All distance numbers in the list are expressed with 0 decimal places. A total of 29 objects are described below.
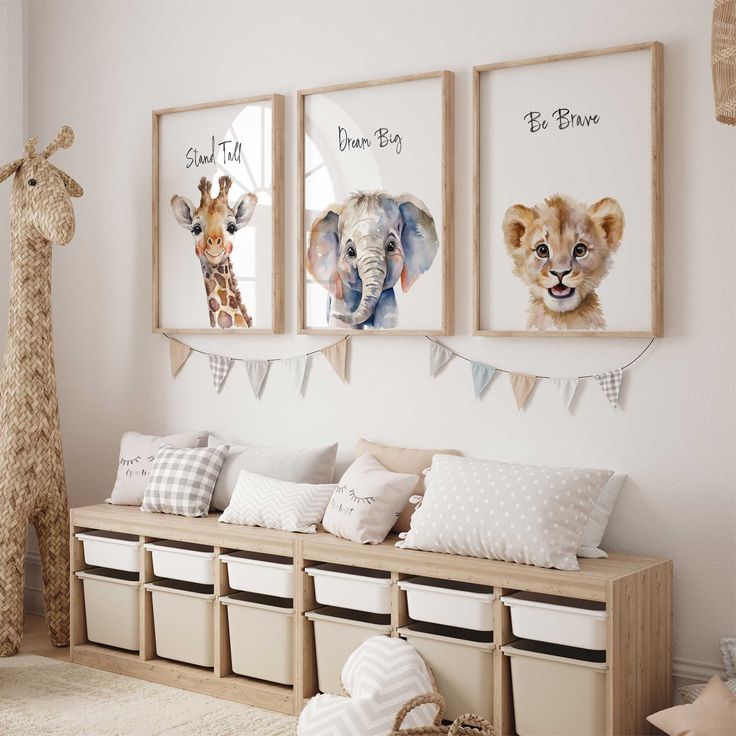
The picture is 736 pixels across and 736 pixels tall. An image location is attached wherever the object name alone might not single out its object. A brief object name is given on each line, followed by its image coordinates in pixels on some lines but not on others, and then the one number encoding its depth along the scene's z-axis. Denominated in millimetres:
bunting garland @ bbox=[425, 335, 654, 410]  2980
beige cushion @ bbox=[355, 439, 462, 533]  3160
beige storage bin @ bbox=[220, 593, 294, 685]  3170
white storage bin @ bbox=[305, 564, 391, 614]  2982
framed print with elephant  3271
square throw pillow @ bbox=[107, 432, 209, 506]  3688
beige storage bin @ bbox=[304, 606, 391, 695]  3027
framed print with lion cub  2914
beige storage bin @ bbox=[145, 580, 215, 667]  3338
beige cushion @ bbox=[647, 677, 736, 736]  2527
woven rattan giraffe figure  3643
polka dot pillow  2717
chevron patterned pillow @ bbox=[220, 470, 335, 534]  3213
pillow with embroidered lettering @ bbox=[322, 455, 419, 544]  3055
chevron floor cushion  2684
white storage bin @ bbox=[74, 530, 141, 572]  3494
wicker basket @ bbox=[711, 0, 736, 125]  1896
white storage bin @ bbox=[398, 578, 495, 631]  2801
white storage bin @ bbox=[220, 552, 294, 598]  3158
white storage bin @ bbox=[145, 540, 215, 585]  3318
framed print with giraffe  3637
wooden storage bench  2641
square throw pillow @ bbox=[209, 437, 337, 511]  3391
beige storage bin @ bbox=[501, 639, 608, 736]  2627
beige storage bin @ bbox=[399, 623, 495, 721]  2799
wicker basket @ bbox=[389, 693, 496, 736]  2504
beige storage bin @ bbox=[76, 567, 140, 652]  3520
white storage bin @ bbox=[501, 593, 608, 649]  2611
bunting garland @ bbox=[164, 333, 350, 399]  3514
